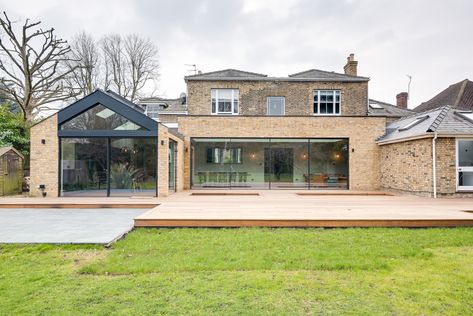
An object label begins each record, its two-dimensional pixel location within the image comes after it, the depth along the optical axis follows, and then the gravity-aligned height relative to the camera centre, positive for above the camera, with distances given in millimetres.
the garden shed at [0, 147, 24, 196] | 11586 -212
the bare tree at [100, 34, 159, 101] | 27062 +9700
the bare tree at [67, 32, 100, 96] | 24484 +9312
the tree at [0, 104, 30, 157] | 14328 +1729
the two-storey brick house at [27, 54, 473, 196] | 10969 +972
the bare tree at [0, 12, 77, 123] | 17531 +6526
